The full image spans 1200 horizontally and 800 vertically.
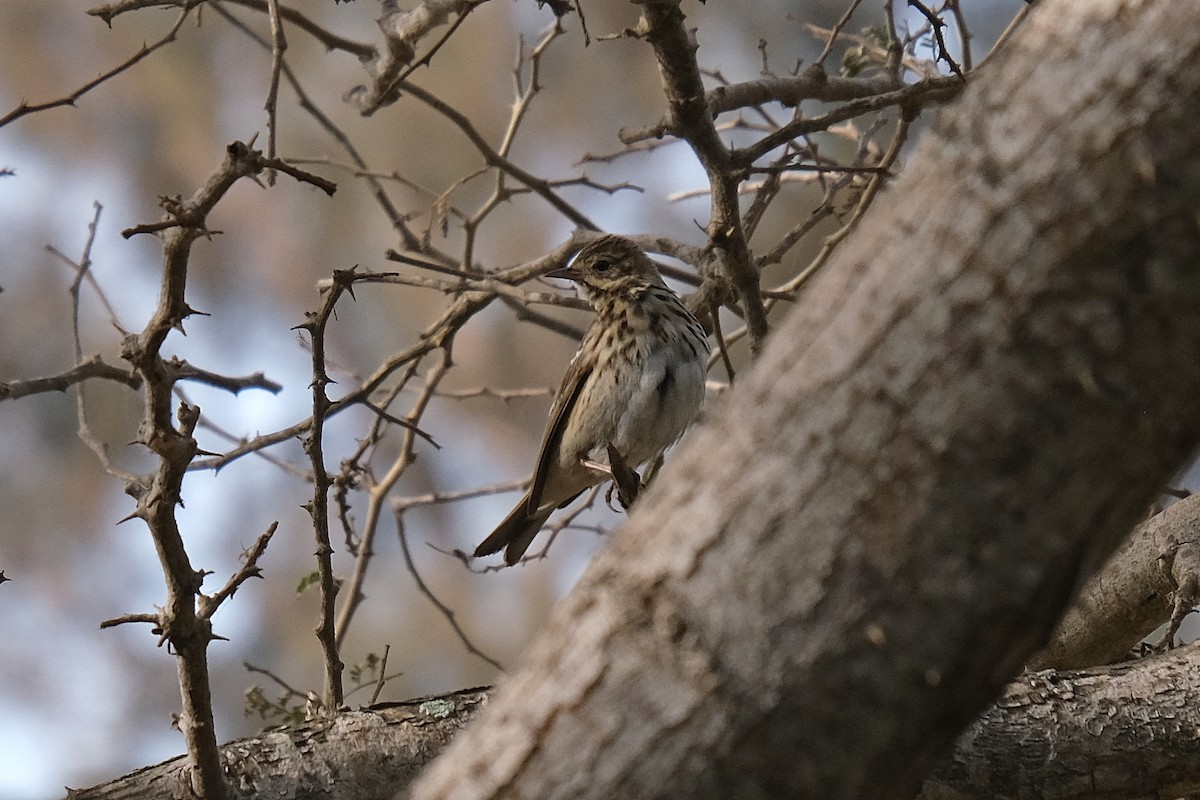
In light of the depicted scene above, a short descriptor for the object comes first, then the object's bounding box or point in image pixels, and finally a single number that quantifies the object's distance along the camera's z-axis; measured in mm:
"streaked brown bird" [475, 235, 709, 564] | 9281
